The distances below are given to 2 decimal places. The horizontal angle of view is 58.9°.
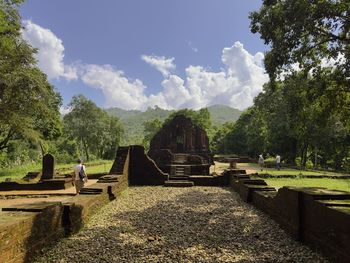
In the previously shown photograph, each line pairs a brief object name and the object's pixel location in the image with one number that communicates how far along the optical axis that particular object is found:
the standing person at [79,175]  11.65
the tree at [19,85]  16.86
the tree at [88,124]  50.91
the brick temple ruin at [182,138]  31.86
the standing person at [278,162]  26.23
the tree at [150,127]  70.54
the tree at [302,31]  11.60
